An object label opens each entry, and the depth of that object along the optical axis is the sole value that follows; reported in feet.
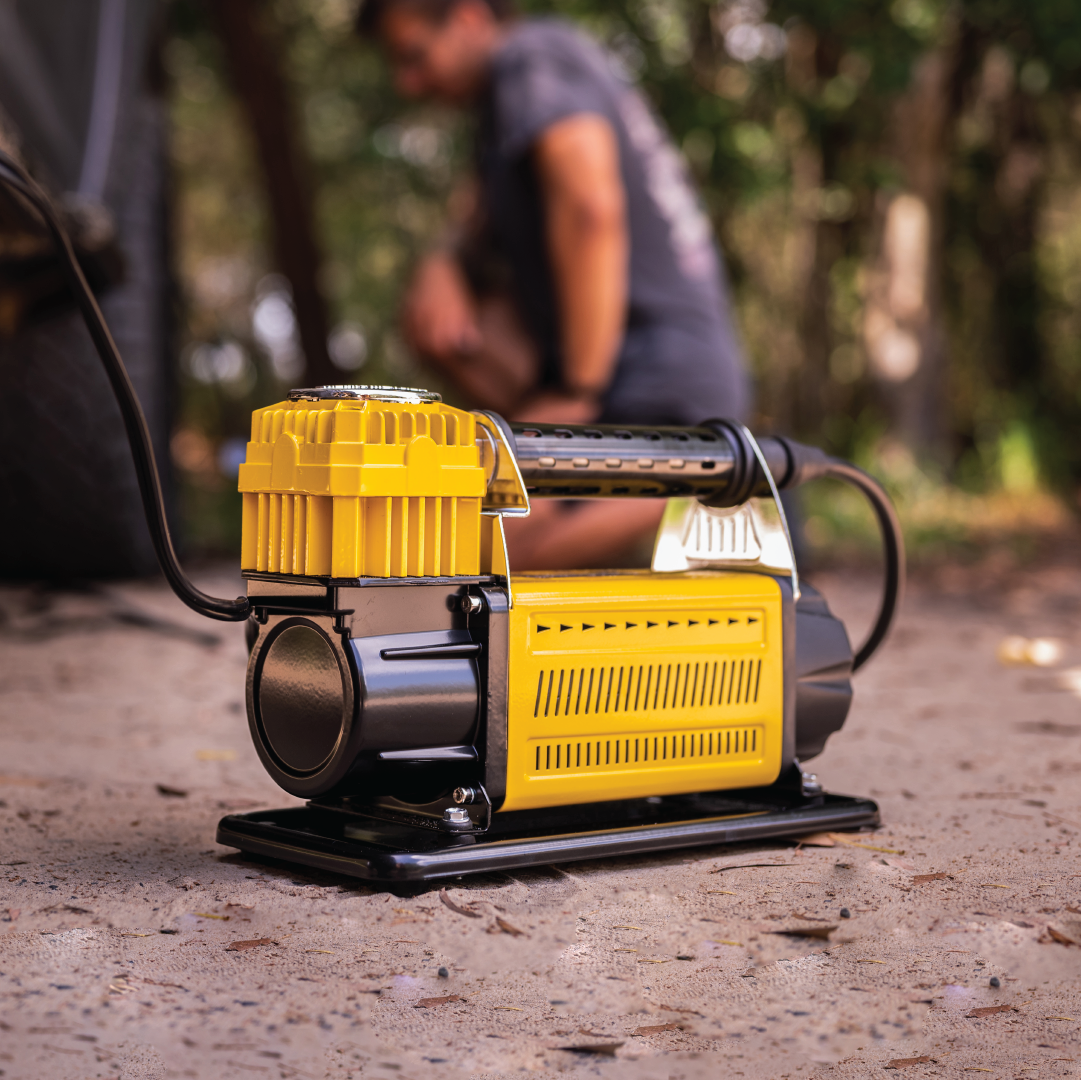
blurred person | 7.69
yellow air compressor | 4.01
